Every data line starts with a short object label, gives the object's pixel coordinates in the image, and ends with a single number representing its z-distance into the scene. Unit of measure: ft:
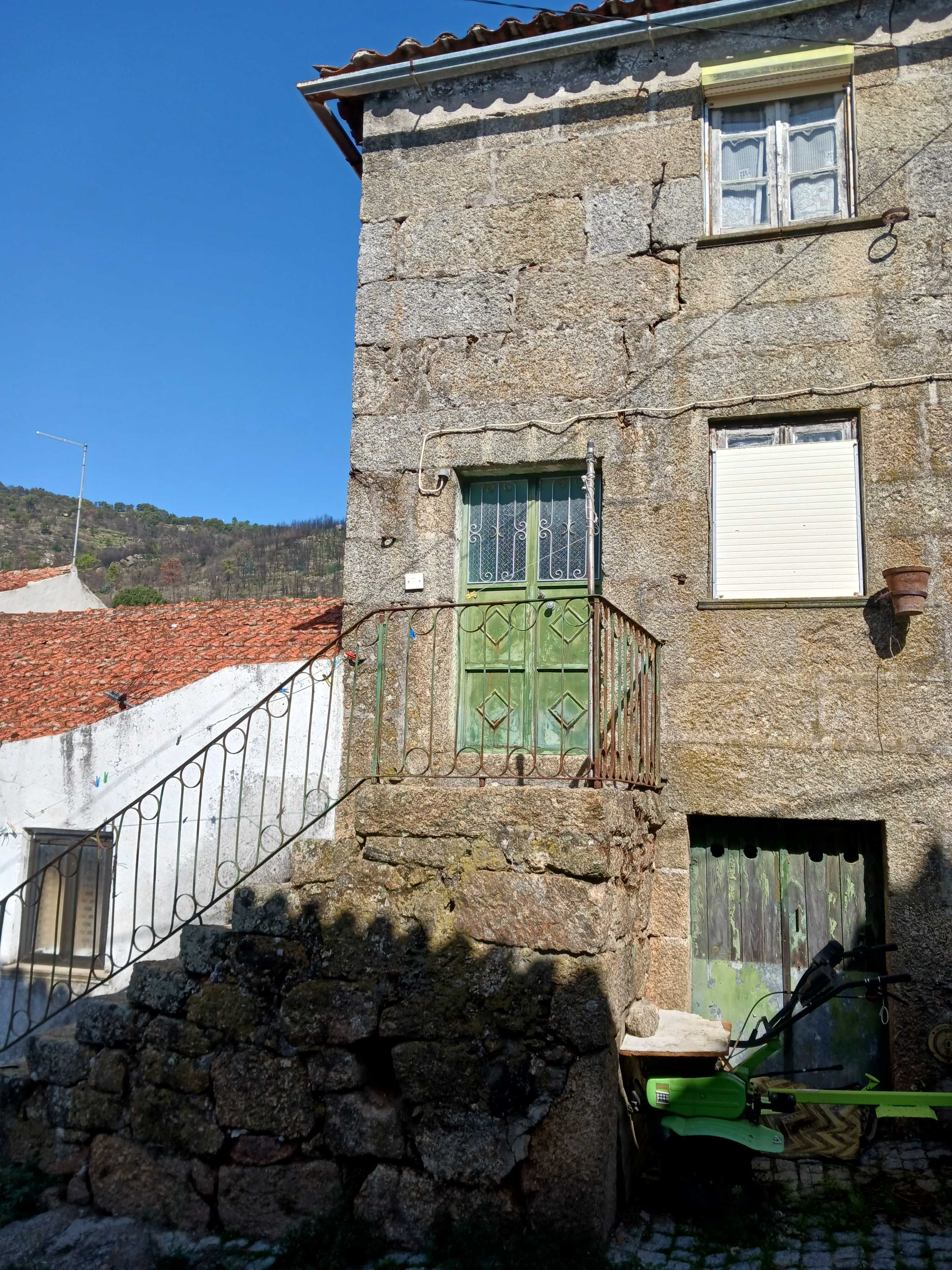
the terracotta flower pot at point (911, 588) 17.92
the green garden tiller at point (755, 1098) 14.74
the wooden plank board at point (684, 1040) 15.25
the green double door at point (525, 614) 20.42
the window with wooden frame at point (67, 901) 28.60
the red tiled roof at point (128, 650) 31.45
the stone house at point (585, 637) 15.10
